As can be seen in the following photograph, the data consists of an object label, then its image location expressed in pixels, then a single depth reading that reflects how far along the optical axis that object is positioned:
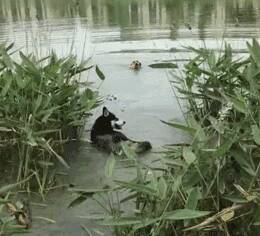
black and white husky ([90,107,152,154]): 5.02
